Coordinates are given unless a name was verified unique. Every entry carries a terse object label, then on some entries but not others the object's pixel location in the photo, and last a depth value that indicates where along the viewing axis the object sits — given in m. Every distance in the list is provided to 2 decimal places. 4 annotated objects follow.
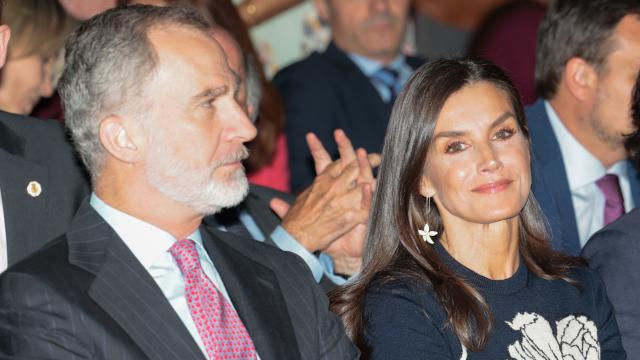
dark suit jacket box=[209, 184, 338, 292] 6.71
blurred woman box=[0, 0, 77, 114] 6.58
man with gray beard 4.71
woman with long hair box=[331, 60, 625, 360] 5.29
